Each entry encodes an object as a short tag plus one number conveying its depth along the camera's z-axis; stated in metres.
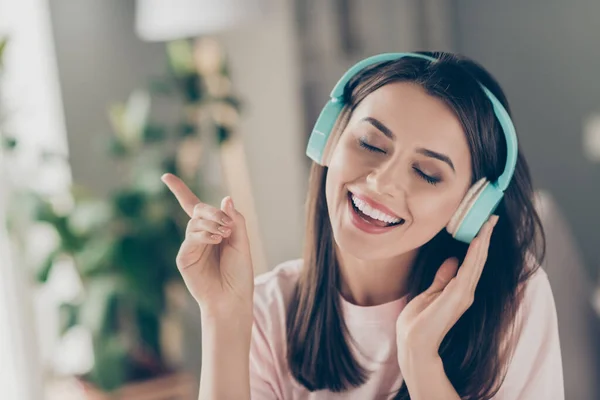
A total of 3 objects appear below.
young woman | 1.34
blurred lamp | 2.39
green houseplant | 2.32
